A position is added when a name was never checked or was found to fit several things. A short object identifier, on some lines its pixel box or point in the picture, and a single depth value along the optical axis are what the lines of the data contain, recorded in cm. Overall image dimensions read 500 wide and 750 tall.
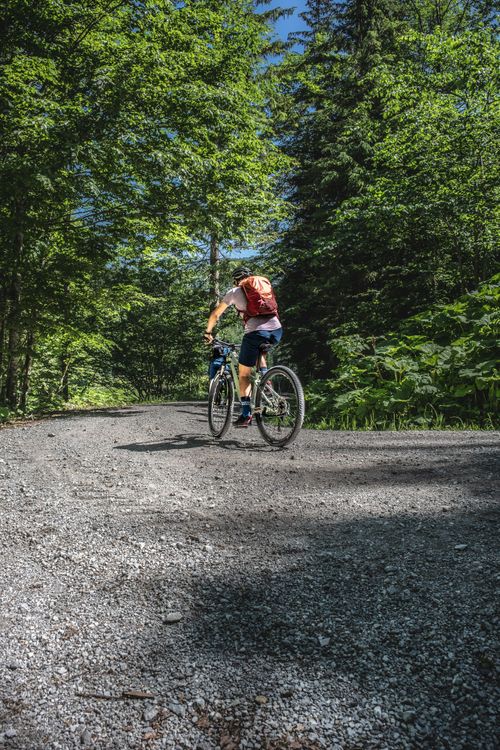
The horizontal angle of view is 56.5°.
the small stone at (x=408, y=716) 126
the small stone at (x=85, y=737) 127
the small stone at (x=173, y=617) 181
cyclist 545
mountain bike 530
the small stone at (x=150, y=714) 133
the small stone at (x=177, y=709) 135
